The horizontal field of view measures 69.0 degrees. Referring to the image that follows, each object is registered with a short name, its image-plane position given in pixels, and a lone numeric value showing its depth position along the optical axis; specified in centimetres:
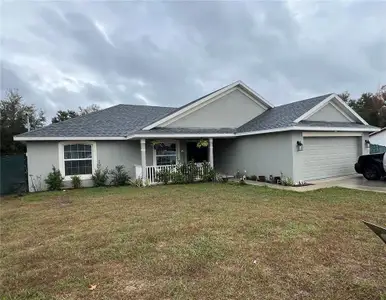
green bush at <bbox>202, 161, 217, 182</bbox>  1466
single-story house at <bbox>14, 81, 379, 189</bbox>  1298
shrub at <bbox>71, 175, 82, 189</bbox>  1352
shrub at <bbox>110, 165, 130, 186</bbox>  1451
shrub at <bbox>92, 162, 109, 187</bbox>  1404
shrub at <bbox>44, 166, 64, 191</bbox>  1301
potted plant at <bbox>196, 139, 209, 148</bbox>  1496
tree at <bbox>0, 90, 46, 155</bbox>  2682
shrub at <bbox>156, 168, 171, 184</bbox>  1407
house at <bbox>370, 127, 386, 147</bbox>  2769
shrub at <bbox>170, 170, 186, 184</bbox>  1416
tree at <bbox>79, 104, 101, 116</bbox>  4387
